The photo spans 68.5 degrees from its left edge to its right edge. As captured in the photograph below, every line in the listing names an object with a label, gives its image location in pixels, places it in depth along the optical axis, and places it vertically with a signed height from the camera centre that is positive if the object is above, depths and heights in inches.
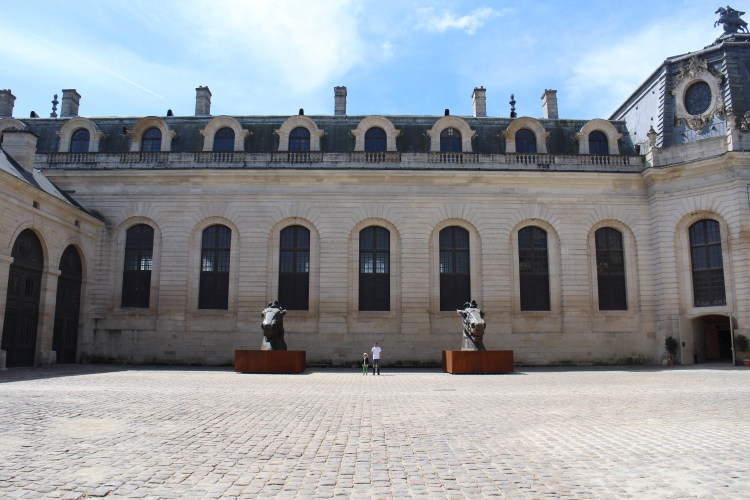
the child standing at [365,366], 905.0 -69.2
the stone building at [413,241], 1085.1 +168.5
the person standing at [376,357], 900.6 -54.1
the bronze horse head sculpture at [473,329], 895.1 -7.5
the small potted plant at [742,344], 969.5 -31.4
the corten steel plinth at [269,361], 867.4 -60.6
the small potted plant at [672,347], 1051.9 -40.3
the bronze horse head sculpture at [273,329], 887.1 -9.7
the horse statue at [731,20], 1189.7 +655.3
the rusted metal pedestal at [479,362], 877.2 -59.7
